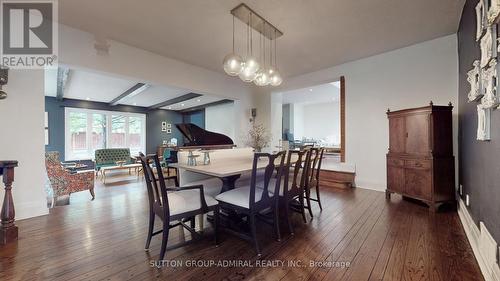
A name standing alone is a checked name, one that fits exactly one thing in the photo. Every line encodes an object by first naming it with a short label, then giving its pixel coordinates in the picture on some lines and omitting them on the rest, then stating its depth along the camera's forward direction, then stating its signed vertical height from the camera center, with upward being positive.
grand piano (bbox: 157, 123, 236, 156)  5.26 +0.09
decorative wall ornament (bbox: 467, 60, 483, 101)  1.87 +0.57
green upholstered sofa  6.91 -0.53
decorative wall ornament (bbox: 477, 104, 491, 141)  1.65 +0.14
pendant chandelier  2.64 +1.11
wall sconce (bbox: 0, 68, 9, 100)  2.59 +0.83
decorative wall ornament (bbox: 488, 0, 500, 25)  1.23 +0.81
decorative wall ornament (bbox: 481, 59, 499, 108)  1.45 +0.40
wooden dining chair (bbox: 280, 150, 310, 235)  2.27 -0.57
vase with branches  3.29 -0.02
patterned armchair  3.63 -0.68
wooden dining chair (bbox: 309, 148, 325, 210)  2.81 -0.33
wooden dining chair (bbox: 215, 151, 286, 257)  1.86 -0.58
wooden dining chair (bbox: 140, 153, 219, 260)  1.75 -0.57
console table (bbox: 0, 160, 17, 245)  2.11 -0.72
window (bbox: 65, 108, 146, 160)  7.69 +0.46
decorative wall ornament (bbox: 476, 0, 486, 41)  1.67 +1.05
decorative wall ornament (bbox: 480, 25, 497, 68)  1.48 +0.73
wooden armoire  2.99 -0.24
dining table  1.91 -0.28
